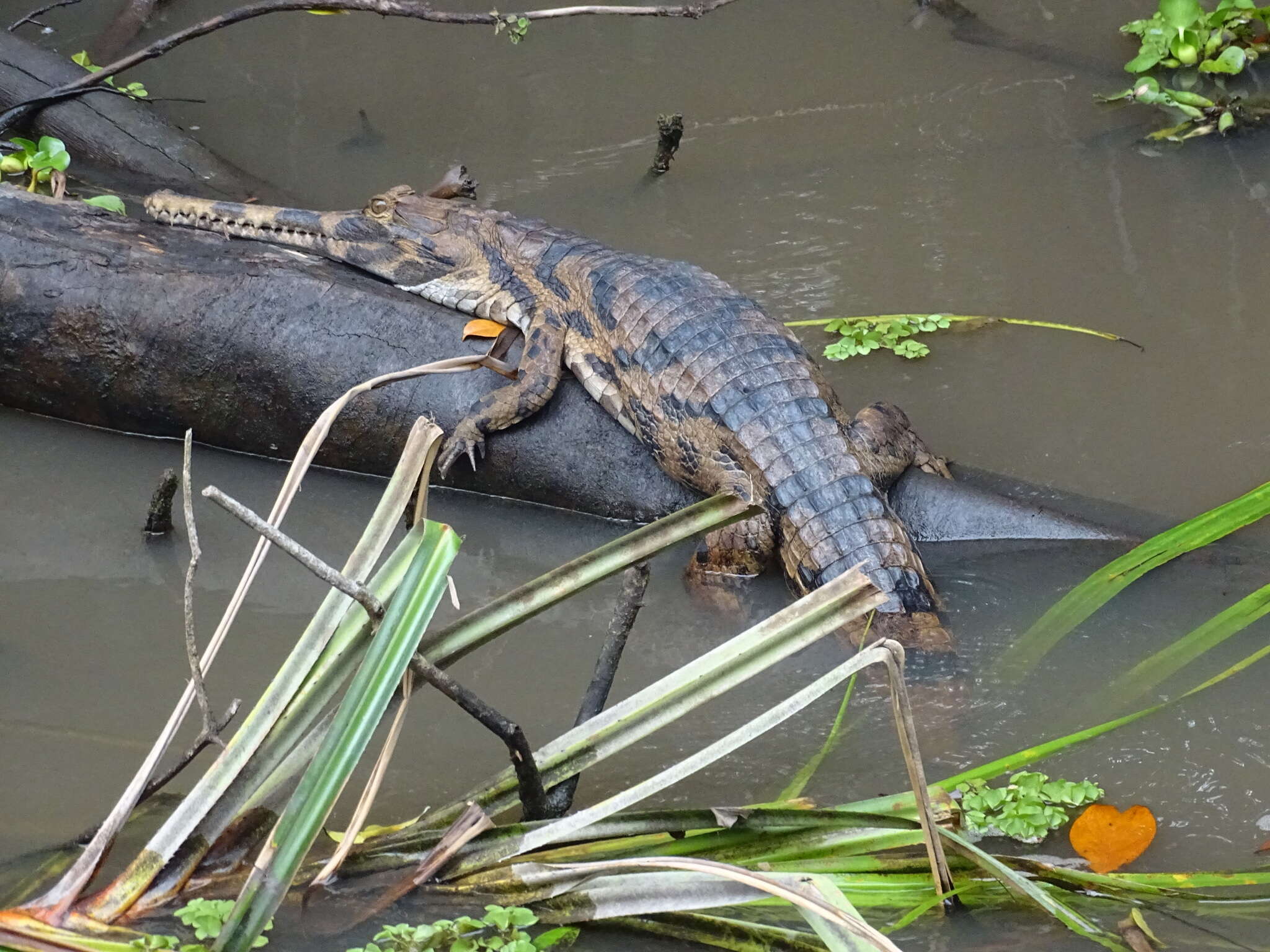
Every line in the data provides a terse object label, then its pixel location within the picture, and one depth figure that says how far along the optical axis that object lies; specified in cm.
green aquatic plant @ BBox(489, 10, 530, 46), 861
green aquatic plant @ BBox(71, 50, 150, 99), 1104
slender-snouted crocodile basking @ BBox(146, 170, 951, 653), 696
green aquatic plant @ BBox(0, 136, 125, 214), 952
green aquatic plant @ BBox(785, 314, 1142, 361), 894
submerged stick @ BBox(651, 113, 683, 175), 1059
